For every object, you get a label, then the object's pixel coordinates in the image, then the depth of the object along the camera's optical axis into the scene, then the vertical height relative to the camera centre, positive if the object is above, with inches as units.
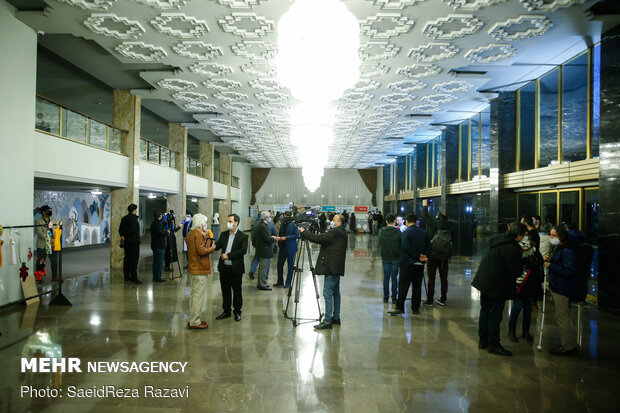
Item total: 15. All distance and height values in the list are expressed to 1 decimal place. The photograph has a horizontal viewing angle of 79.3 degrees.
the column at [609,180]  243.3 +20.7
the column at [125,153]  418.9 +59.9
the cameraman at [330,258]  200.5 -26.9
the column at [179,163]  599.5 +69.7
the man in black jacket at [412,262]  235.5 -33.9
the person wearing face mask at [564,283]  167.8 -33.4
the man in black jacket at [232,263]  211.5 -31.9
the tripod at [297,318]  208.2 -63.6
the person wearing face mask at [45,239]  278.9 -26.4
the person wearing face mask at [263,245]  295.7 -30.1
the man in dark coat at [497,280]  168.1 -31.8
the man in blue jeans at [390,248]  250.5 -26.4
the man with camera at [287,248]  309.0 -34.2
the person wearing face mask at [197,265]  199.0 -31.2
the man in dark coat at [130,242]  327.6 -31.9
